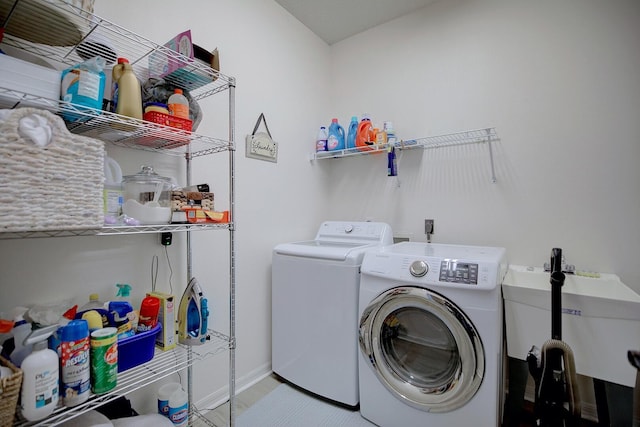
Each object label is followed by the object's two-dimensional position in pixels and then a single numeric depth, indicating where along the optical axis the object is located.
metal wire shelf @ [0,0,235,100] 0.90
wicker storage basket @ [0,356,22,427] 0.71
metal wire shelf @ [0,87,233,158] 0.90
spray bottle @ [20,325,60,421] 0.78
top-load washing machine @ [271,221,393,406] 1.68
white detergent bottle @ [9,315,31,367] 0.85
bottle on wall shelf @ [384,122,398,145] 2.23
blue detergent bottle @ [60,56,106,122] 0.90
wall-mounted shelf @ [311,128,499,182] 1.98
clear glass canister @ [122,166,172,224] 1.12
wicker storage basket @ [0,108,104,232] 0.74
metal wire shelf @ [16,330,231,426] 0.87
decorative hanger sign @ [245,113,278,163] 1.95
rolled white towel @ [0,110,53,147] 0.77
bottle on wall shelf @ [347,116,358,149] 2.41
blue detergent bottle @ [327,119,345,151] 2.45
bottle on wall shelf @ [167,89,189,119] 1.19
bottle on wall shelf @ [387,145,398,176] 2.18
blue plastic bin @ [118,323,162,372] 1.09
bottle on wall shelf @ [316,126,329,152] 2.49
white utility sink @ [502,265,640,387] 1.23
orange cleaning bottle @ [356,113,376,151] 2.31
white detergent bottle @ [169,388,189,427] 1.37
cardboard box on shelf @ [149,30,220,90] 1.20
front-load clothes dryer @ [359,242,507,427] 1.31
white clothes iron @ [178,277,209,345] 1.37
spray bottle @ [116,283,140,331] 1.17
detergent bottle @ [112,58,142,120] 1.06
